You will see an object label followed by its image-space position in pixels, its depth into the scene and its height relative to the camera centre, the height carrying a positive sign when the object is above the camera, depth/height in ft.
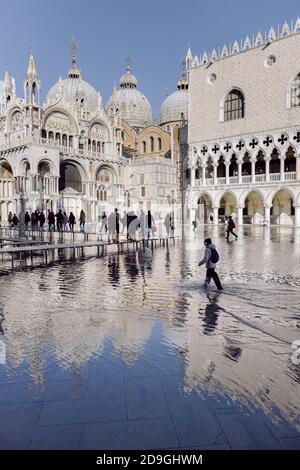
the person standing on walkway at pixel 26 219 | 91.53 +0.09
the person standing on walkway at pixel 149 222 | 61.46 -0.70
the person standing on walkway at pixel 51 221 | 81.91 -0.32
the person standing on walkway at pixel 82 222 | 86.59 -0.69
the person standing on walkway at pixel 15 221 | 95.30 -0.22
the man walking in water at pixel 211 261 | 27.89 -3.17
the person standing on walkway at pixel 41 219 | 84.06 +0.14
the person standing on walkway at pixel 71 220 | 79.66 -0.19
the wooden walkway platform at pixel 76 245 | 40.50 -3.29
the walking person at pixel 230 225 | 67.92 -1.54
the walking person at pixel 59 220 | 84.57 -0.15
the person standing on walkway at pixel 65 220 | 91.45 -0.19
